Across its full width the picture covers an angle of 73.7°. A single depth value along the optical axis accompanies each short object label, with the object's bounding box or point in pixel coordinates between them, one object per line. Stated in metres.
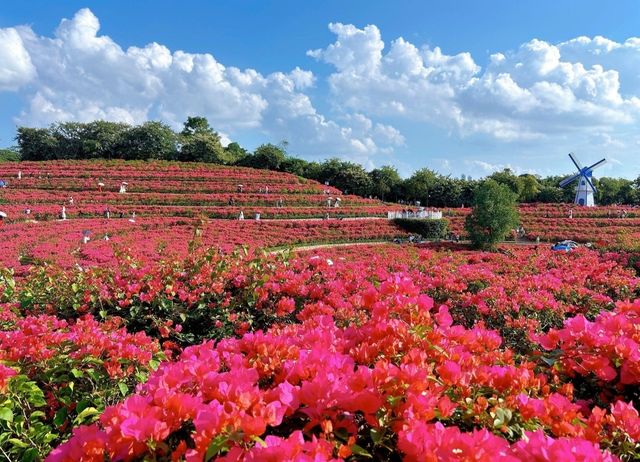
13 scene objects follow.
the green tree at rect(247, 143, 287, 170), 50.38
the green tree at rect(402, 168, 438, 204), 48.66
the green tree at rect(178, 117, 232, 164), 50.22
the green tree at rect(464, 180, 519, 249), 23.12
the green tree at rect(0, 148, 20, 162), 58.31
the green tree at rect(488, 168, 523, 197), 49.41
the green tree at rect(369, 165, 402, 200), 49.66
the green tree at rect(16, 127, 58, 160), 50.94
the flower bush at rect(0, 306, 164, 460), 2.05
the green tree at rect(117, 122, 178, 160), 48.38
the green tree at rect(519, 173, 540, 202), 50.38
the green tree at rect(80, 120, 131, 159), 48.62
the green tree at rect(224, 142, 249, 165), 53.00
